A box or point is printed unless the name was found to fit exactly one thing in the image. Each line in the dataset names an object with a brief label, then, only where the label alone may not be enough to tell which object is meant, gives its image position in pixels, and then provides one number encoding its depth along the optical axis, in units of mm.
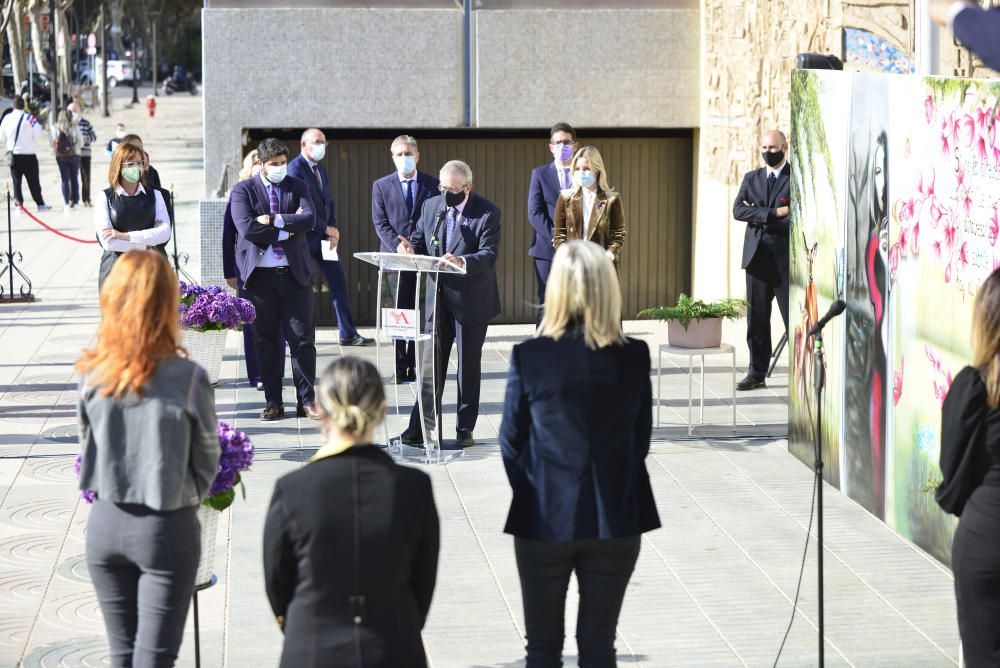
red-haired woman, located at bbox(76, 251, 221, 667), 4918
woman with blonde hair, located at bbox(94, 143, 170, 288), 10852
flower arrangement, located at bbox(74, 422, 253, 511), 5703
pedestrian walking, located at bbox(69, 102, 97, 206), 28422
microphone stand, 6128
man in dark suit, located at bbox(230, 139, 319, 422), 10961
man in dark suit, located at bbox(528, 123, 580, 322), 12297
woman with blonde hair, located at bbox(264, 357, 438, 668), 4230
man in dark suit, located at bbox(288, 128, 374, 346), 13117
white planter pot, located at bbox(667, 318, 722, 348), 10508
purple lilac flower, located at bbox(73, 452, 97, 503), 5145
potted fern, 10469
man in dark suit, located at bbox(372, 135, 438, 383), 12680
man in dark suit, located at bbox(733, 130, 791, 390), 11945
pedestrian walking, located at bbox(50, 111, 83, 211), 26828
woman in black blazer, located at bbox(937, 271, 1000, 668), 4961
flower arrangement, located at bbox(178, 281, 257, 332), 10883
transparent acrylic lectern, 9680
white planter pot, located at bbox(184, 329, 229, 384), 11070
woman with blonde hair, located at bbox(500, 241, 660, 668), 5055
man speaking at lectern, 10062
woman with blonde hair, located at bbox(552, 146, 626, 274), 11047
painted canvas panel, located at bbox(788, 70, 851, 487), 9180
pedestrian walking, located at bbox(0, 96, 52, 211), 26641
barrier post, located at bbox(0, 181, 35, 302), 16969
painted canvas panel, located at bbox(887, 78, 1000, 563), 7258
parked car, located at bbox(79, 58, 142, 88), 86456
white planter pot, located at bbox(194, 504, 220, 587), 6070
